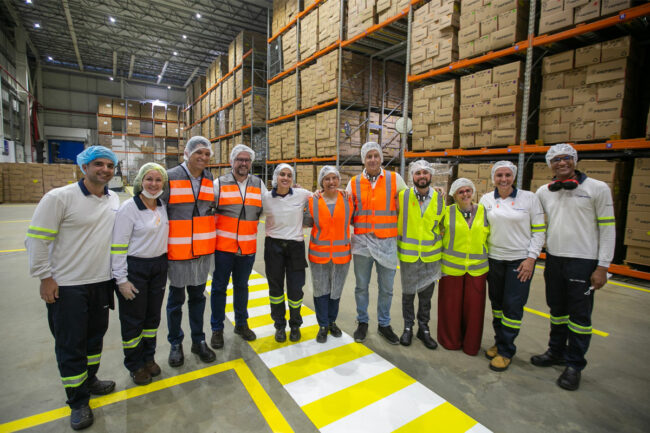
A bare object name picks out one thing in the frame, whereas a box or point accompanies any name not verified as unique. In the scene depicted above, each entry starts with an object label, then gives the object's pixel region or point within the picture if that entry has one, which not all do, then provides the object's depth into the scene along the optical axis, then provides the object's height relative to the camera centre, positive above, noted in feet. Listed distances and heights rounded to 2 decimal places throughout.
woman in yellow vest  10.19 -2.70
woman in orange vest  10.90 -1.86
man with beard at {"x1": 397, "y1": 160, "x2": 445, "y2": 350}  10.68 -1.96
